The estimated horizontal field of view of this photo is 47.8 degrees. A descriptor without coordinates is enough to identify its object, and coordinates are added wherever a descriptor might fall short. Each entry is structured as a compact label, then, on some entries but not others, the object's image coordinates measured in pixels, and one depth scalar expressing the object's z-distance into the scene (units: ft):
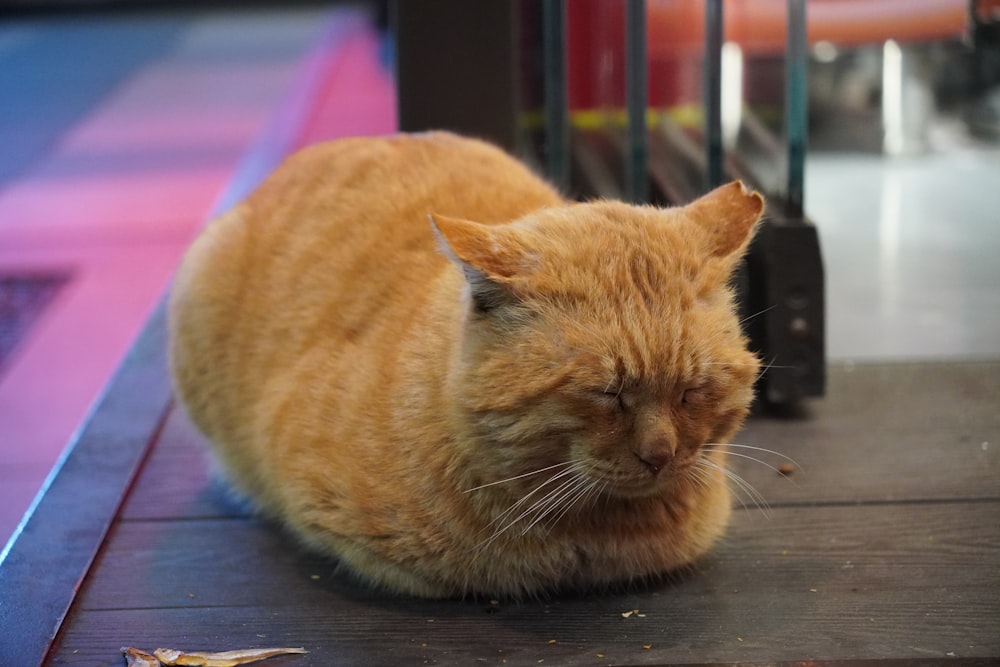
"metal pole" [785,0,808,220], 7.55
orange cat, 4.62
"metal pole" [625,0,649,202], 8.32
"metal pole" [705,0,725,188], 8.07
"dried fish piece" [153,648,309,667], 4.98
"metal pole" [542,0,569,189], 9.30
